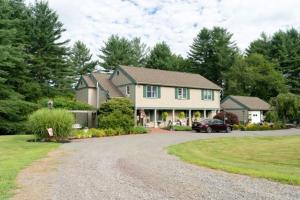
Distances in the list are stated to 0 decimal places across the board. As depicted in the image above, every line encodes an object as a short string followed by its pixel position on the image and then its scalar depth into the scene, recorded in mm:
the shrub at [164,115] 42569
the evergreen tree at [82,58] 68375
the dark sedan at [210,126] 37281
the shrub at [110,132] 31534
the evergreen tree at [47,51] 45719
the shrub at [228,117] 45062
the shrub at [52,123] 25266
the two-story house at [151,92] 41094
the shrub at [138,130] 33984
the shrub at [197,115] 45825
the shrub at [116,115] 33062
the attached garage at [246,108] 53906
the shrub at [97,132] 30422
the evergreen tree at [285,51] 71188
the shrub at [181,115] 43912
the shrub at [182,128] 39528
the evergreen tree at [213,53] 71000
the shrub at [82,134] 28411
